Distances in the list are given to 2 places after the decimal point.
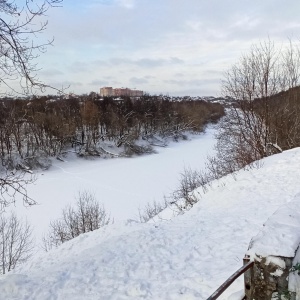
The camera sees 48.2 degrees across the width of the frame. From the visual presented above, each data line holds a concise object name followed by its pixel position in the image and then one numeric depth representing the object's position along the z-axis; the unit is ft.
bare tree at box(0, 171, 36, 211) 16.99
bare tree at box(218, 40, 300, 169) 58.18
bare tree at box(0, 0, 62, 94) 14.69
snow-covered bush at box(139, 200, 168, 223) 64.55
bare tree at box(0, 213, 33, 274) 49.93
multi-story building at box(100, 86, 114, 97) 368.01
